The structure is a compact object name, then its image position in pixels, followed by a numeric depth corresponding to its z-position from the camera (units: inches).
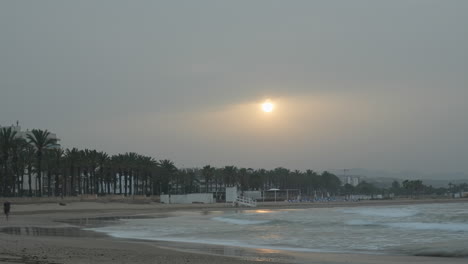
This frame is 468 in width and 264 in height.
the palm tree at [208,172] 5452.8
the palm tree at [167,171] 4847.4
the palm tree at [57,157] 3292.3
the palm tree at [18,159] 2813.0
